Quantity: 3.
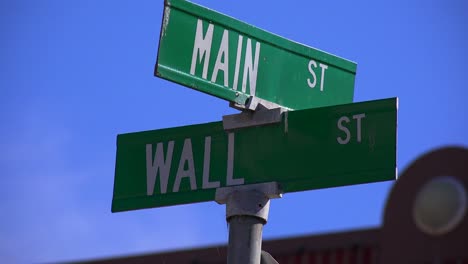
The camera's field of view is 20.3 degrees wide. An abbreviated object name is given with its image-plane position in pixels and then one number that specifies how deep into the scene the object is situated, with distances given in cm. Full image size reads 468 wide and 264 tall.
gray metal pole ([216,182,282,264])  518
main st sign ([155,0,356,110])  539
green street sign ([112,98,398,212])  534
